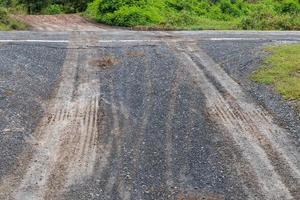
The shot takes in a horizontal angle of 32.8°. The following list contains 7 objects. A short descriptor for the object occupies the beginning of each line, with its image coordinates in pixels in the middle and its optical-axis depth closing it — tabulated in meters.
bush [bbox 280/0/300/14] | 30.61
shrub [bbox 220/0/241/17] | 29.14
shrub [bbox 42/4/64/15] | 29.79
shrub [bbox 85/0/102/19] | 26.73
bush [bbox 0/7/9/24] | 23.65
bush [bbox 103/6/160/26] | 24.89
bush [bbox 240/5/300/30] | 24.75
